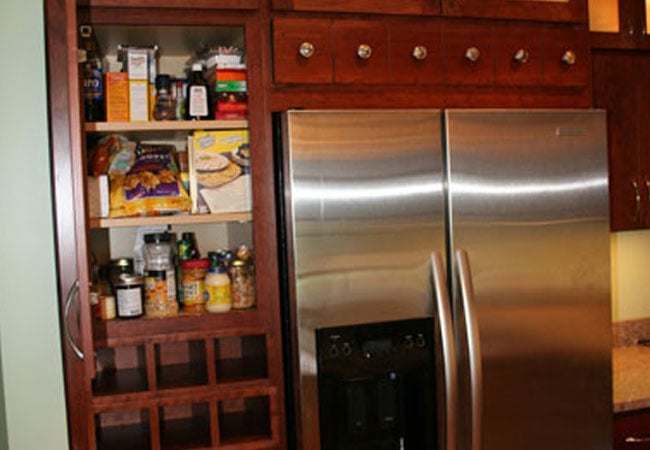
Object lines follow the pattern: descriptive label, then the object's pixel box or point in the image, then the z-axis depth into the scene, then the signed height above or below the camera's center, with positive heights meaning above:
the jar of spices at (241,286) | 1.86 -0.19
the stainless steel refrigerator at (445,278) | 1.71 -0.19
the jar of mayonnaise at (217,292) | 1.83 -0.20
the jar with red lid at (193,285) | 1.85 -0.18
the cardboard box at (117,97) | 1.78 +0.32
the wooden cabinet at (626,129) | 2.28 +0.24
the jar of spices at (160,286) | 1.80 -0.18
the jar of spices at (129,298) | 1.76 -0.20
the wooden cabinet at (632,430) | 2.10 -0.71
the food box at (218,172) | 1.84 +0.12
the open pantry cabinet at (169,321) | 1.66 -0.27
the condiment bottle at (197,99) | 1.84 +0.32
